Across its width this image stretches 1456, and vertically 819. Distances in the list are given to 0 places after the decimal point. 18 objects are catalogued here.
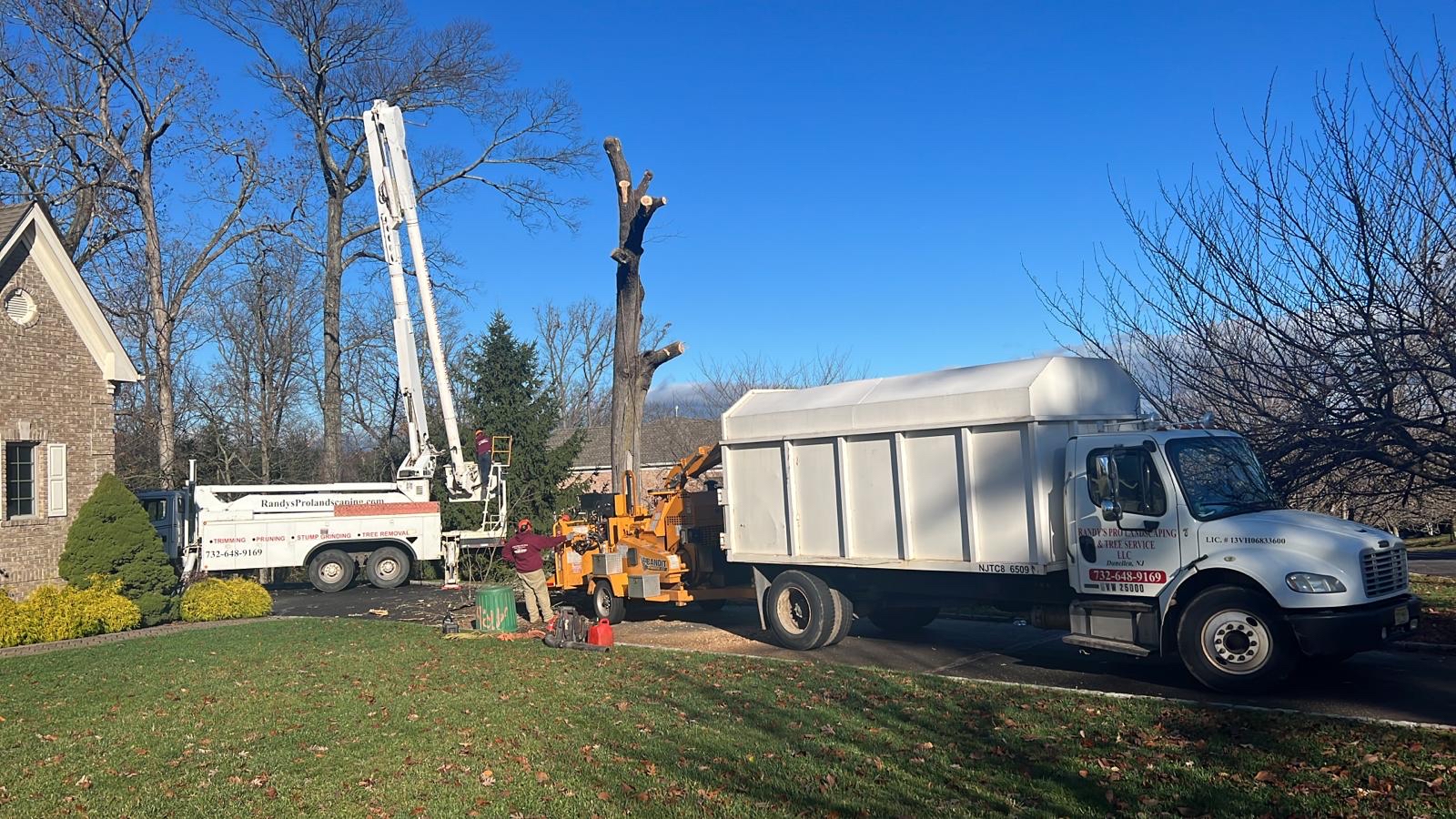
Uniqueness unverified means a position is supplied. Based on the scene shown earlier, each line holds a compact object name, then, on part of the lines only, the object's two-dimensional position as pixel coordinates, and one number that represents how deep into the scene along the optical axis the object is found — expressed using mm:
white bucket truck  23109
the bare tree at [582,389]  52281
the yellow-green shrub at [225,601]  17875
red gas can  13016
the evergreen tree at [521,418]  27109
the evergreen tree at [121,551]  17281
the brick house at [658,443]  46781
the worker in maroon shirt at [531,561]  15375
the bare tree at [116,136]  29797
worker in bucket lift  24234
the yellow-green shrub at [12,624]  14812
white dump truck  9070
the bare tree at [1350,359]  9328
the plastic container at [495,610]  14836
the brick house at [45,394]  18094
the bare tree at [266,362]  40188
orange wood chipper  15242
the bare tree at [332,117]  32781
